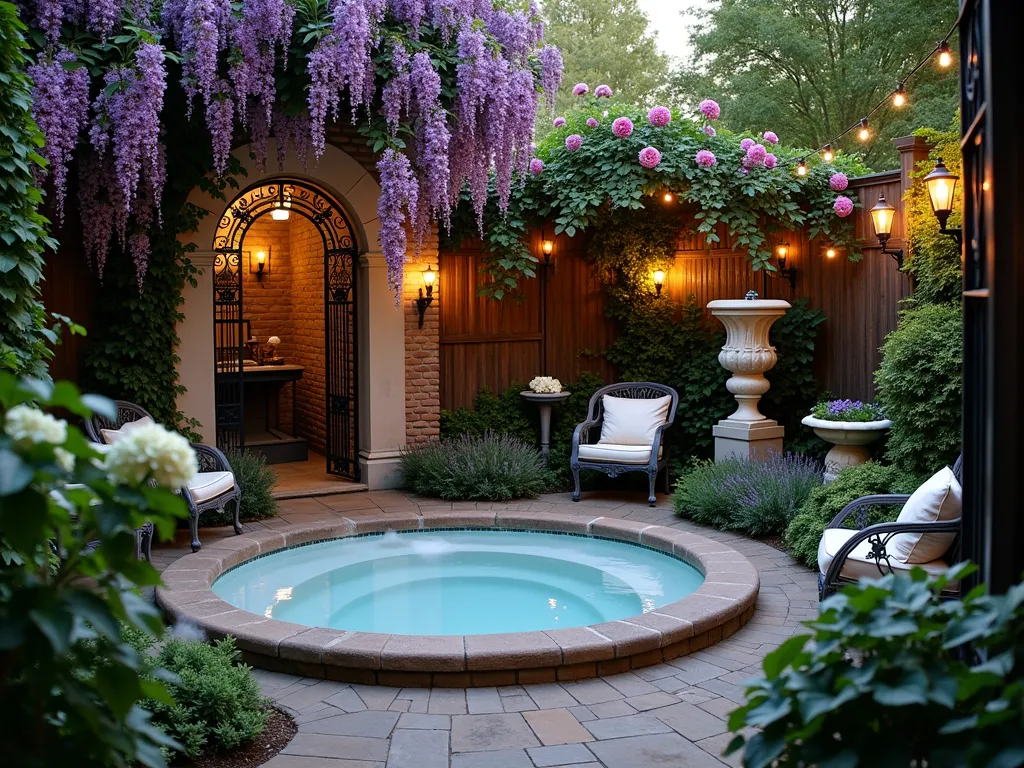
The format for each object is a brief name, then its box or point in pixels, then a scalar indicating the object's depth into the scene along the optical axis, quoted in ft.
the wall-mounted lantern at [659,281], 30.27
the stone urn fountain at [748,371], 27.50
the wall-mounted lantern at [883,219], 24.63
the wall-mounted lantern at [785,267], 29.12
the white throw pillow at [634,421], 27.71
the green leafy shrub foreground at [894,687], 4.73
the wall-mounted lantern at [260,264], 37.14
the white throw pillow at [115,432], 21.81
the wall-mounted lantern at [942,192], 20.57
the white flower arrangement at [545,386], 29.48
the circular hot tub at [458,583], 18.01
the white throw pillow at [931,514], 14.90
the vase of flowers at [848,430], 24.57
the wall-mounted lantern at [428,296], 28.50
